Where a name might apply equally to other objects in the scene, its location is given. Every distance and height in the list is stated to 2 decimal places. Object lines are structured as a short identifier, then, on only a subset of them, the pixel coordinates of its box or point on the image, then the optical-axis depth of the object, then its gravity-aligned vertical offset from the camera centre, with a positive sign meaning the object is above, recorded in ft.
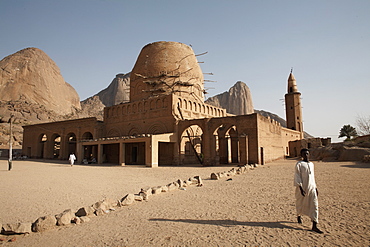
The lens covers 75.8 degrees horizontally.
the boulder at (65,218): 17.33 -4.91
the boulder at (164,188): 29.01 -4.64
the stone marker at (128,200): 22.80 -4.74
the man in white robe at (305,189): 15.85 -2.68
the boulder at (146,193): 25.09 -4.59
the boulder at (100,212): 19.89 -5.12
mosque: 71.15 +8.46
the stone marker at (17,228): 15.55 -5.02
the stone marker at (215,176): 40.22 -4.36
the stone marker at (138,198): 24.47 -4.82
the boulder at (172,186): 30.10 -4.60
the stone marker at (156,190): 27.99 -4.64
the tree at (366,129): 121.63 +10.32
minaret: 143.33 +24.37
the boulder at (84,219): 18.21 -5.19
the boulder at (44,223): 16.34 -5.01
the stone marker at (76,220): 17.90 -5.17
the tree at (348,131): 153.04 +11.72
